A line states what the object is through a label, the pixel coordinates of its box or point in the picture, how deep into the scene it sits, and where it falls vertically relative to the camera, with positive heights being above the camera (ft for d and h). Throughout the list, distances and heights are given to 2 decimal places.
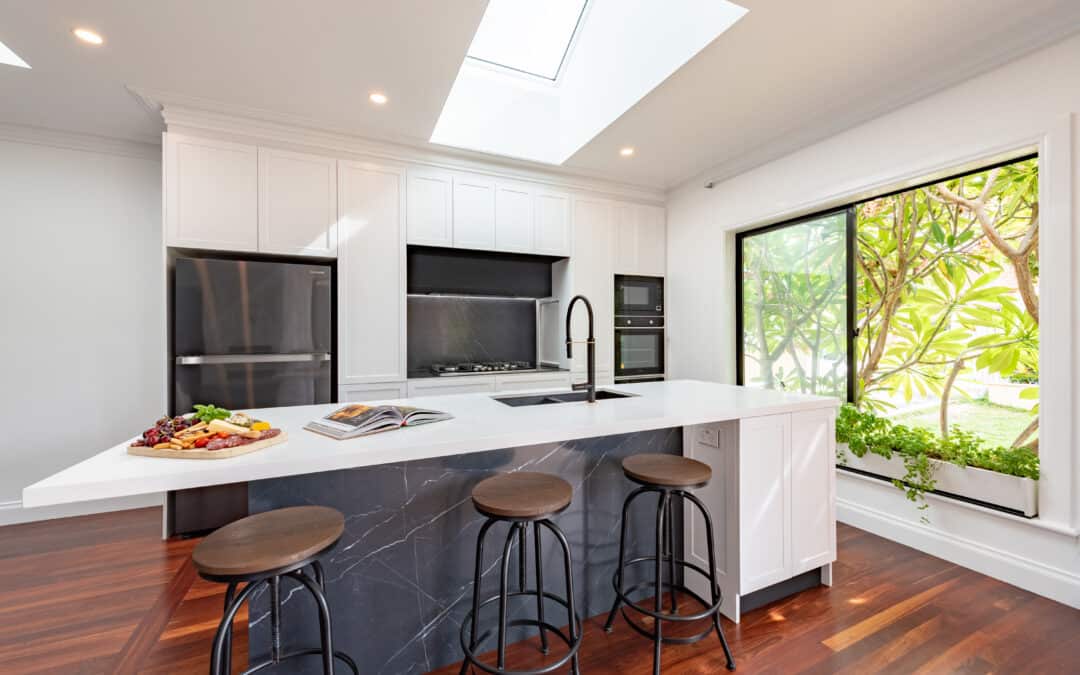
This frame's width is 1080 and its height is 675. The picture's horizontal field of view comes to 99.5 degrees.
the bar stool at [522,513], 4.36 -1.71
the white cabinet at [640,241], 14.30 +3.04
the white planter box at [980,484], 7.22 -2.57
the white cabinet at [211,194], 9.37 +3.01
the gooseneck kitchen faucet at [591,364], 6.47 -0.40
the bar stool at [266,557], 3.32 -1.65
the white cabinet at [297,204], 10.12 +3.02
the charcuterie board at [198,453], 3.75 -0.96
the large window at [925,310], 8.55 +0.56
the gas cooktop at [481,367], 12.17 -0.86
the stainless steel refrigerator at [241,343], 9.29 -0.12
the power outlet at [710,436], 6.59 -1.48
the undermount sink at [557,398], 6.77 -0.96
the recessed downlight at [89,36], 7.13 +4.75
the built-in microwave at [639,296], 14.29 +1.27
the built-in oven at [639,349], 14.21 -0.41
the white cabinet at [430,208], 11.60 +3.31
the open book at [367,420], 4.57 -0.90
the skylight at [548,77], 9.59 +6.25
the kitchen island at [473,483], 4.09 -1.85
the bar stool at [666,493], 5.17 -1.92
